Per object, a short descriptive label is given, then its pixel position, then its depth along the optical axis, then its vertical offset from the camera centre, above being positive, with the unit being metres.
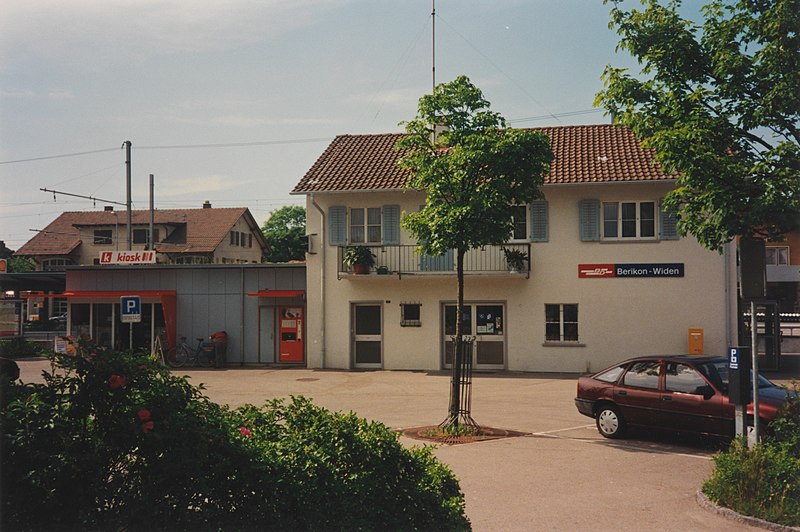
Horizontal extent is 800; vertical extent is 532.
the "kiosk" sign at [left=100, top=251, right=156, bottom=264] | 29.84 +2.00
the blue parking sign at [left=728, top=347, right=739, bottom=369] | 9.20 -0.64
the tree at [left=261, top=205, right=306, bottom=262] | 77.19 +8.28
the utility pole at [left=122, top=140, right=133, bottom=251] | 40.00 +7.55
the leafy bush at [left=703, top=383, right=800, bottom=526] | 7.55 -1.79
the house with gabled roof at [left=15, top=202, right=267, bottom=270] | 58.91 +5.69
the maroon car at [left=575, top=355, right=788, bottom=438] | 11.36 -1.42
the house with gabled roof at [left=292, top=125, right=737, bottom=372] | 23.53 +0.82
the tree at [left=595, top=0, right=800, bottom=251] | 10.88 +3.01
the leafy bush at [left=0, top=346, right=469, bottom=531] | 4.64 -1.03
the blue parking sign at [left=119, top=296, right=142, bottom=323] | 20.67 -0.02
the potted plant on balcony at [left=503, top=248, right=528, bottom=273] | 23.78 +1.43
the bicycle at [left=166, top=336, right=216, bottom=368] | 27.59 -1.69
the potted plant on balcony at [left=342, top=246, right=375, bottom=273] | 24.80 +1.56
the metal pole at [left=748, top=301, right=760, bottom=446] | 8.82 -0.49
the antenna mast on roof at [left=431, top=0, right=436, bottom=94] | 23.44 +7.95
